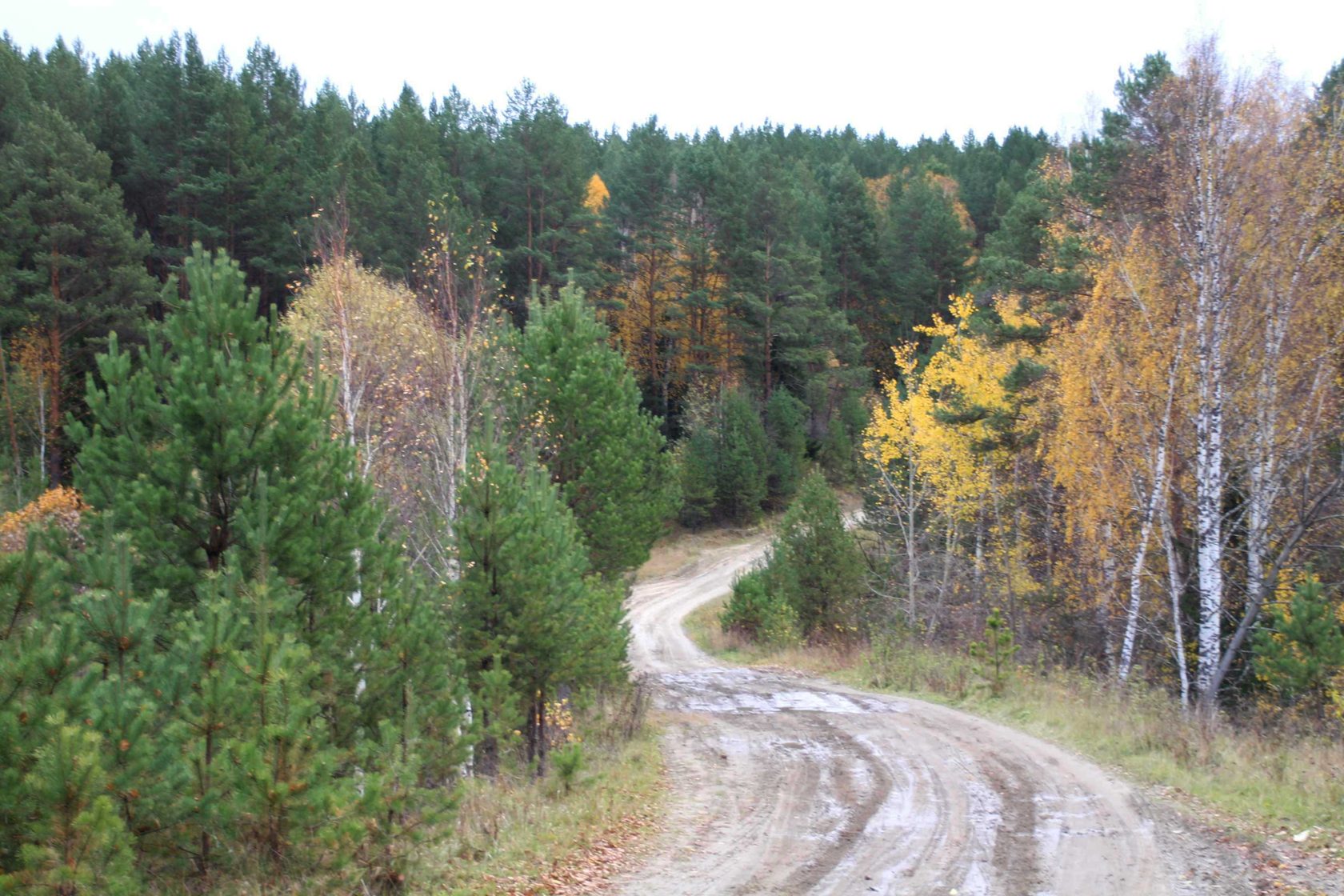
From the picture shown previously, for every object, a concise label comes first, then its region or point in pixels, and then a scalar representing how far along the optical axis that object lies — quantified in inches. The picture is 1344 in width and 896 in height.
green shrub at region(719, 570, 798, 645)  1047.0
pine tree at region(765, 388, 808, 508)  1841.8
